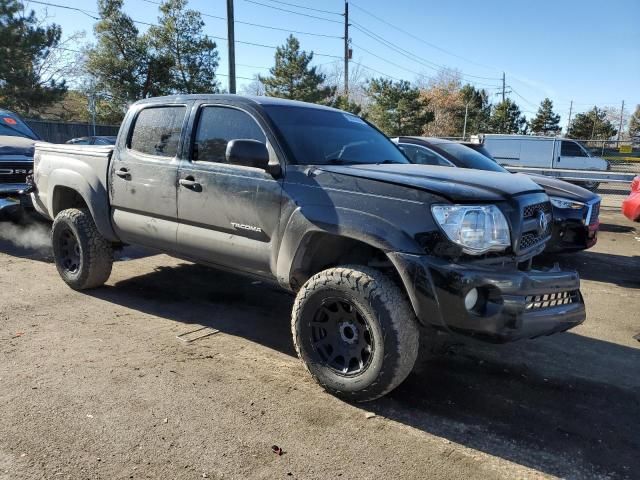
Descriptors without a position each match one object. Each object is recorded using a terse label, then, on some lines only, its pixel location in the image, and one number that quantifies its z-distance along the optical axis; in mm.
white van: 20219
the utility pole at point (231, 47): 18297
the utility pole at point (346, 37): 42281
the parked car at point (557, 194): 6613
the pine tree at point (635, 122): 71875
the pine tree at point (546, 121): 55719
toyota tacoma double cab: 2951
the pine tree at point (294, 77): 37219
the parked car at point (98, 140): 16703
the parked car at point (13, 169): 7281
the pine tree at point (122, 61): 32094
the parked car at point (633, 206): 6758
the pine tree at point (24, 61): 29016
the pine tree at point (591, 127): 57500
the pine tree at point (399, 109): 36156
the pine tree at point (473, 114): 51969
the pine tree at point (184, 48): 32688
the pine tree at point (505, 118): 51125
